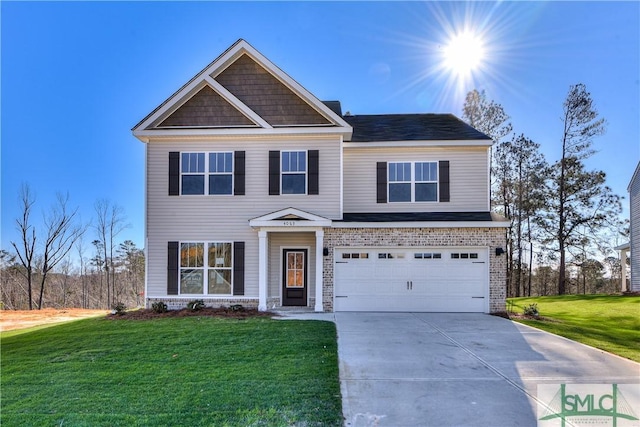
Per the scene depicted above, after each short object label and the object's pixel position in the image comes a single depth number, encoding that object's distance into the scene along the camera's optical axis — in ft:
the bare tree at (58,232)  78.18
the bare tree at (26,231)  74.74
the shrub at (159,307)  38.28
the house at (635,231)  69.15
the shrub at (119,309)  38.52
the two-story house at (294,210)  39.27
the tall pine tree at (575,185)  76.28
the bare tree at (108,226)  87.10
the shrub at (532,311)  39.11
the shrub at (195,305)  38.50
